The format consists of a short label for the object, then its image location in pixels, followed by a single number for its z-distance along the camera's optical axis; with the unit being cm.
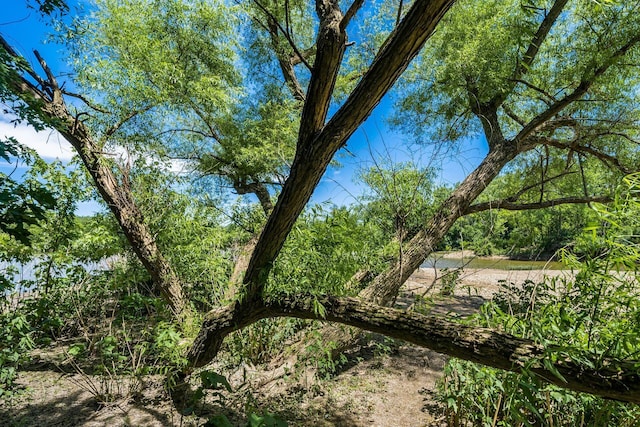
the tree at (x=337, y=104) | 144
